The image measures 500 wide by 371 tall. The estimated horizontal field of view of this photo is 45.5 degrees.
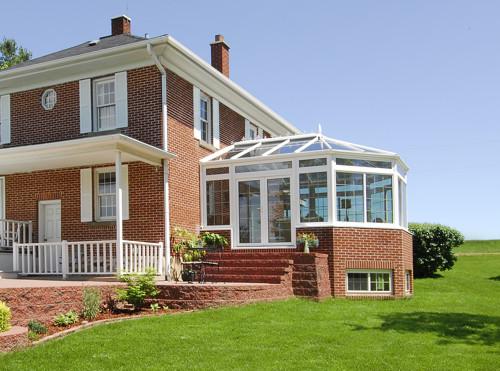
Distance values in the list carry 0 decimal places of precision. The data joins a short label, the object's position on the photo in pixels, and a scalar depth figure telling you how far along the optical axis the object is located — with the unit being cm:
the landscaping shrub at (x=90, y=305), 997
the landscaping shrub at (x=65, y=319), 931
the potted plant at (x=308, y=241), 1457
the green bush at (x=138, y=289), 1091
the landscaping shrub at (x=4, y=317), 802
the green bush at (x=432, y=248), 2173
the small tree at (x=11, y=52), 3584
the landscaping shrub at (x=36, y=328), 870
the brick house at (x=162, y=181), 1453
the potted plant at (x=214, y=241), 1566
